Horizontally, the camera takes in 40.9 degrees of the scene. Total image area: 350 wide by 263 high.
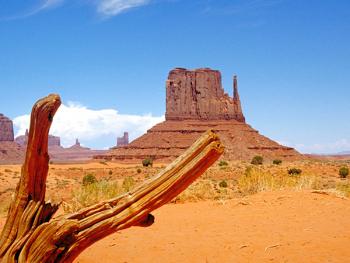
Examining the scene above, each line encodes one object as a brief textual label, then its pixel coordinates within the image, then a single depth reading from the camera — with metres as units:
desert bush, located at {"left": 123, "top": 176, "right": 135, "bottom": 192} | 15.98
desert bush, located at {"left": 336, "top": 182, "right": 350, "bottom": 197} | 14.12
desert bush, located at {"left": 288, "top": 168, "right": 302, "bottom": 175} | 35.96
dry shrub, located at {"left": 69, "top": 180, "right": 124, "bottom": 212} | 12.67
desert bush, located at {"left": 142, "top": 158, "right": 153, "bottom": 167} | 67.69
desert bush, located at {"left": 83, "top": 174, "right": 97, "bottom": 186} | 33.72
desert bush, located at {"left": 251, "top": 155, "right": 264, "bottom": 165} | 65.22
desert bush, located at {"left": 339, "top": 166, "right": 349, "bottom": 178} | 38.94
